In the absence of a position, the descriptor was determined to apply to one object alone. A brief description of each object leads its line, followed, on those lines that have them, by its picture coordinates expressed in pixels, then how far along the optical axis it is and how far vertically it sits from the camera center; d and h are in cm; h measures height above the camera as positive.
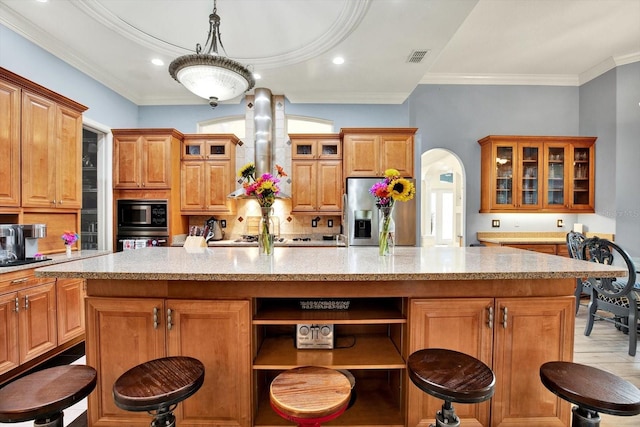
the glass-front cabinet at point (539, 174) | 462 +62
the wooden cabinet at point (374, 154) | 420 +84
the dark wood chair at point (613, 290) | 254 -73
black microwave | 410 -5
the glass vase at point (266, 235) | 212 -17
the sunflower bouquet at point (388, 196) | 198 +11
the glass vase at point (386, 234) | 206 -16
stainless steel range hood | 444 +127
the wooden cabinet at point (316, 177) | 432 +52
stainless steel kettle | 455 -26
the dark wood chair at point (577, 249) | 298 -39
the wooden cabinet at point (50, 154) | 261 +56
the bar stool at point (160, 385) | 110 -69
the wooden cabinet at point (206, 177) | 435 +52
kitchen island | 157 -64
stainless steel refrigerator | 409 -5
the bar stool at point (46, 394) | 105 -70
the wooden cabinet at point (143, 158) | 408 +75
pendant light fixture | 201 +99
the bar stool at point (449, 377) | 114 -68
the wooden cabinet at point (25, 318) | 218 -86
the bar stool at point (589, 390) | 109 -71
